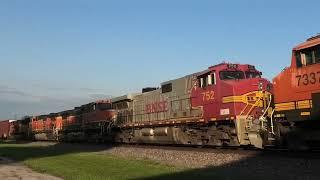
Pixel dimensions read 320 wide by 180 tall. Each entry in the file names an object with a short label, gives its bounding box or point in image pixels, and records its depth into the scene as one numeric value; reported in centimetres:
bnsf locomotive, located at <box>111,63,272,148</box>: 2141
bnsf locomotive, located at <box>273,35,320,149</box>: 1642
